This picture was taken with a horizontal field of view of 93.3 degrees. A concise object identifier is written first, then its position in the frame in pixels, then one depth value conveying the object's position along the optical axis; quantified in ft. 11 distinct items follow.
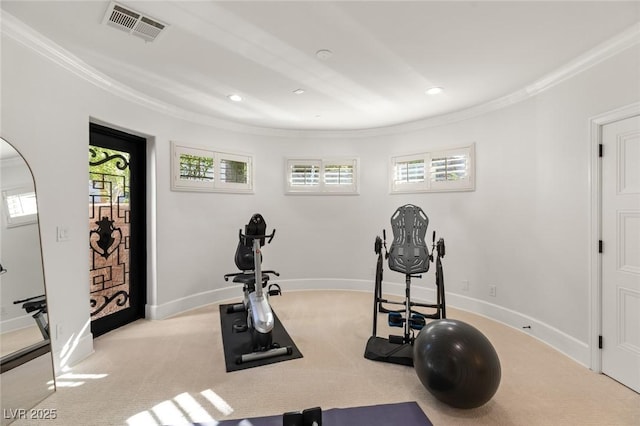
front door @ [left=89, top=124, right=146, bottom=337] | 10.62
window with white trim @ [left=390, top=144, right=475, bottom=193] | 13.41
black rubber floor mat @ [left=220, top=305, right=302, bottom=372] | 8.84
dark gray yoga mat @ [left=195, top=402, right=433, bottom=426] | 6.25
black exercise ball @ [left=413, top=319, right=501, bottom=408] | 6.37
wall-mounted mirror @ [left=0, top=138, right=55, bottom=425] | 6.64
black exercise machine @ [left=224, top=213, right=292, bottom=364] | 9.19
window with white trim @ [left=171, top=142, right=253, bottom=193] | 13.23
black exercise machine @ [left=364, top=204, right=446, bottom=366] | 9.58
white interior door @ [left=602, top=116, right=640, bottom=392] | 7.50
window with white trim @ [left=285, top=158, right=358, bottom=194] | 16.83
